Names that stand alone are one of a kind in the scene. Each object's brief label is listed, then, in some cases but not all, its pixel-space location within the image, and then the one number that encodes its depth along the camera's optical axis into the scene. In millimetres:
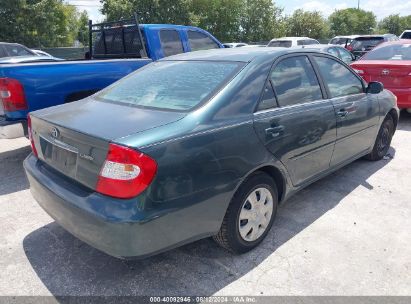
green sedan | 2336
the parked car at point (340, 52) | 11039
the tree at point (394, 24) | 71144
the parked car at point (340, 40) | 21469
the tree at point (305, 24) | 45031
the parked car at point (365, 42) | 15486
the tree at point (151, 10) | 27078
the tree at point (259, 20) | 37094
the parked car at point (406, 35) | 16484
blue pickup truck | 4465
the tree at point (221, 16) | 35062
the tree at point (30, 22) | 23152
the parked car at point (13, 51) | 12078
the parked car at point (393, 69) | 6996
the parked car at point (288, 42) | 16047
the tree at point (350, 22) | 59625
